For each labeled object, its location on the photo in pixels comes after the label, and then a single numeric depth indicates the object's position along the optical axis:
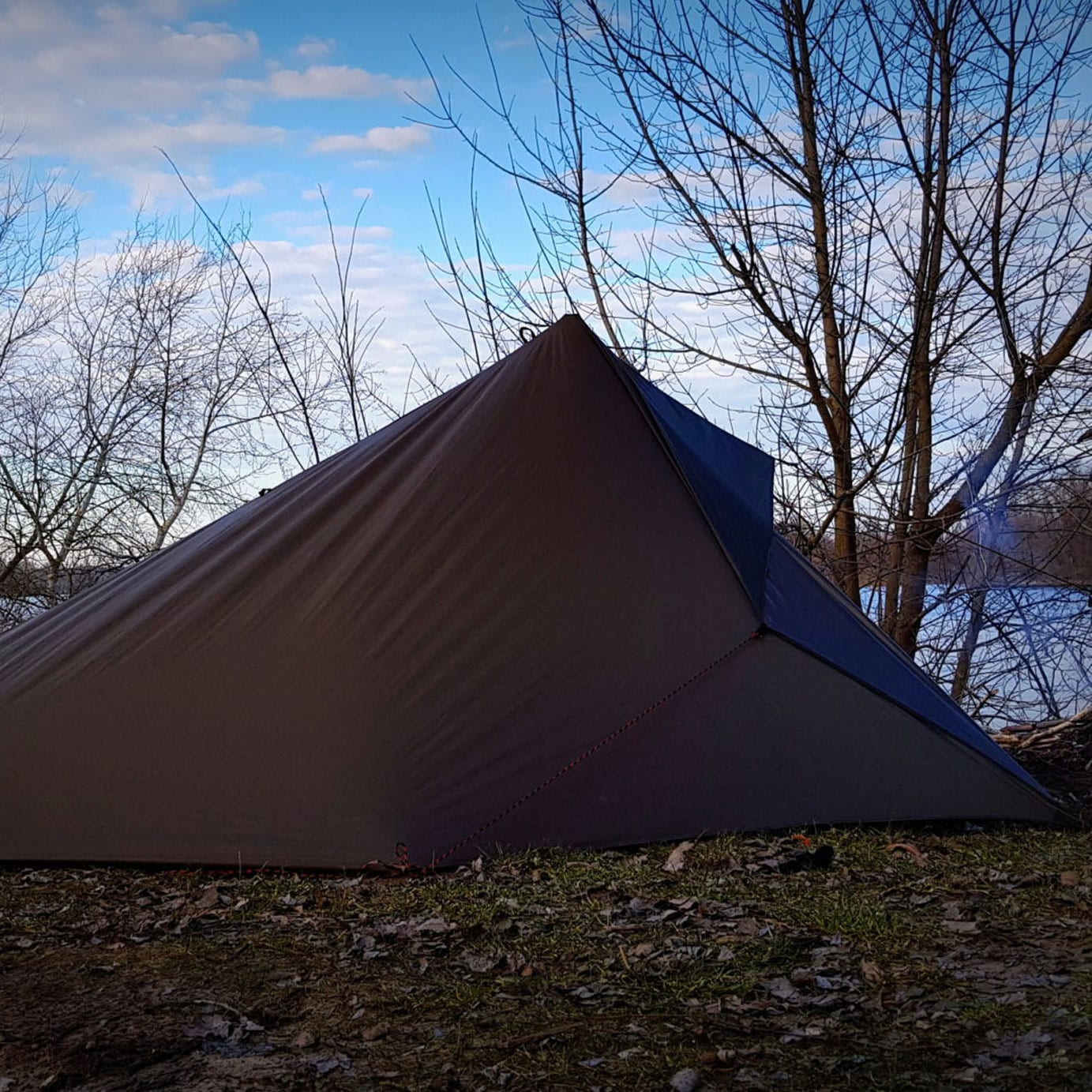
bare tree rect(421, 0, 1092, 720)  5.24
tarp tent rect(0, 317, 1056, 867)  2.98
